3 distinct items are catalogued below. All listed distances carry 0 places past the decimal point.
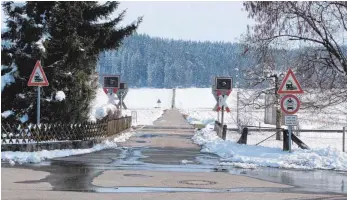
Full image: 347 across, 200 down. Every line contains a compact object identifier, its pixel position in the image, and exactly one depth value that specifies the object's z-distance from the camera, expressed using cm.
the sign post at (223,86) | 2689
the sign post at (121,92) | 4066
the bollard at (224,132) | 2597
